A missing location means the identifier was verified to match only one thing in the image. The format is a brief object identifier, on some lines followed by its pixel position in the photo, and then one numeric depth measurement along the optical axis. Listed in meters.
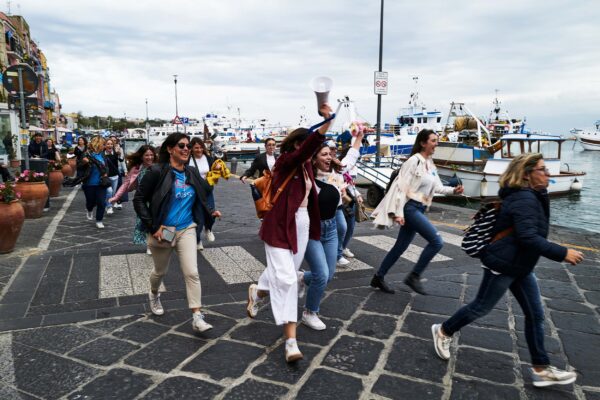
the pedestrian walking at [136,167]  5.26
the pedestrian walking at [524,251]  2.75
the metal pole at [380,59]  13.72
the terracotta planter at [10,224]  5.83
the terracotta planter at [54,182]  11.29
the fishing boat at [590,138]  72.00
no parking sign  13.07
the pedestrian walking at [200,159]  6.38
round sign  7.69
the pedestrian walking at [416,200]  4.45
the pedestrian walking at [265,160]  6.99
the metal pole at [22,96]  7.68
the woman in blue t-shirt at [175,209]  3.62
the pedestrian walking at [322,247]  3.55
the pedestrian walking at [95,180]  7.99
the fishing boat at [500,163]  18.22
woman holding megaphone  3.13
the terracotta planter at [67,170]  15.05
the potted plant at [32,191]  8.29
